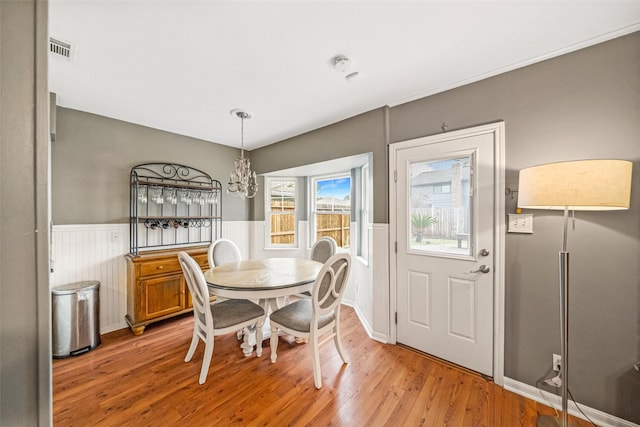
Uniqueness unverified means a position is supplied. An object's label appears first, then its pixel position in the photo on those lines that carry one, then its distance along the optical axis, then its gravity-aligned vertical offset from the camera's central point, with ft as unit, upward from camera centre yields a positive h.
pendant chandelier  8.63 +1.17
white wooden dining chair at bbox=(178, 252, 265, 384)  6.47 -2.91
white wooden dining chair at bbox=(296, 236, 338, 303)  10.11 -1.51
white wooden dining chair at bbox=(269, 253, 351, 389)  6.39 -2.92
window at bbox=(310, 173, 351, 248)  12.49 +0.25
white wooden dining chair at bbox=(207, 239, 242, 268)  9.66 -1.61
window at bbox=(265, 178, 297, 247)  14.42 -0.02
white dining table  6.59 -1.91
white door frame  6.40 -0.82
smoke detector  5.93 +3.62
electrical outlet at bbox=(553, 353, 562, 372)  5.71 -3.45
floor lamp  4.19 +0.40
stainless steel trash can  7.63 -3.35
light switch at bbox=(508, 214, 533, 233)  6.05 -0.27
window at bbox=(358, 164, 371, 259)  10.65 -0.07
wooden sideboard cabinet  9.03 -2.89
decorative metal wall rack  10.12 +0.28
